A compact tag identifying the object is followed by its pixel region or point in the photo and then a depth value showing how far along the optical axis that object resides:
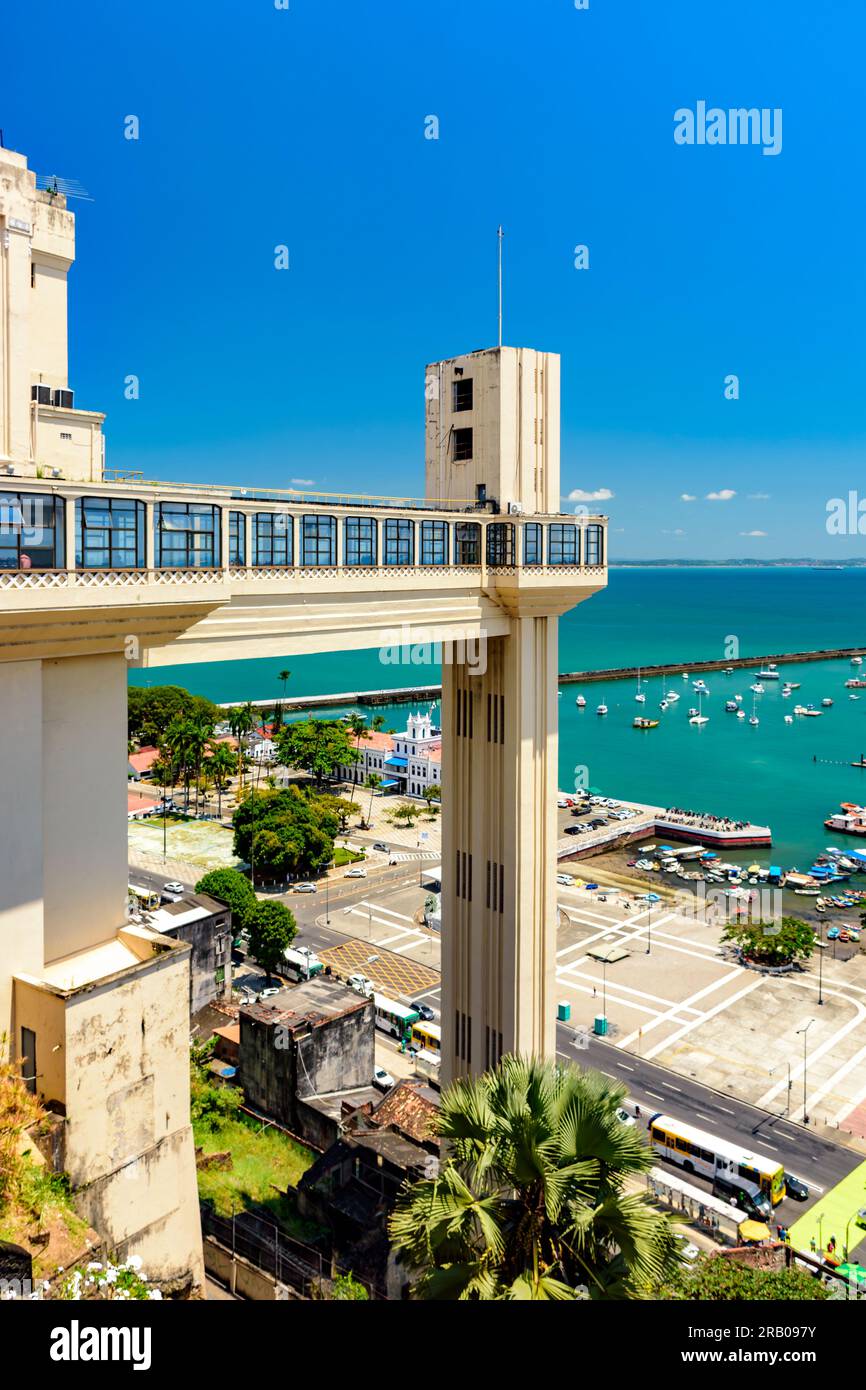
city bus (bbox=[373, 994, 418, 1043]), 51.16
